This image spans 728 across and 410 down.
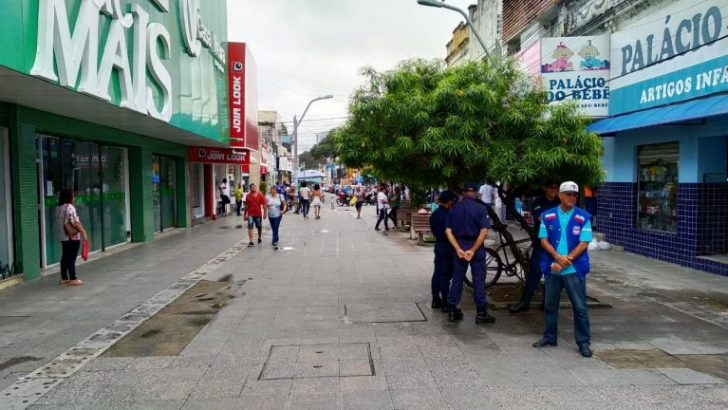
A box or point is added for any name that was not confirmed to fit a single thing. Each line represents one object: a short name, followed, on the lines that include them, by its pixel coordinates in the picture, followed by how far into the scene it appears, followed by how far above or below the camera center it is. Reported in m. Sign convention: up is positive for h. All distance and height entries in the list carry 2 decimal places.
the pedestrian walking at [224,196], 25.44 -0.47
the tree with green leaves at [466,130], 6.52 +0.65
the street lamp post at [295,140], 35.25 +2.87
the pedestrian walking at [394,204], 20.00 -0.73
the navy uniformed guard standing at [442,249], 7.12 -0.84
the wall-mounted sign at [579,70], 12.20 +2.51
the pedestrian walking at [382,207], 19.06 -0.78
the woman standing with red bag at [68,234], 8.93 -0.76
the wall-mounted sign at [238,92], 19.59 +3.29
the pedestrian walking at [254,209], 14.55 -0.62
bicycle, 8.43 -1.28
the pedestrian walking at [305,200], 24.92 -0.68
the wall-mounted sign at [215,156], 19.94 +1.07
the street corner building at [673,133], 9.52 +0.98
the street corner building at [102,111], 7.05 +1.35
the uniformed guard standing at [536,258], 6.97 -0.95
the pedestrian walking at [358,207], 25.56 -1.04
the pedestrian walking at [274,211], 14.14 -0.66
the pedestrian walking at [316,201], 24.47 -0.71
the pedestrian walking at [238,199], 26.55 -0.65
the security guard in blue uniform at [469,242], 6.46 -0.68
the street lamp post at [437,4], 14.09 +4.56
